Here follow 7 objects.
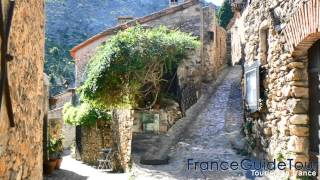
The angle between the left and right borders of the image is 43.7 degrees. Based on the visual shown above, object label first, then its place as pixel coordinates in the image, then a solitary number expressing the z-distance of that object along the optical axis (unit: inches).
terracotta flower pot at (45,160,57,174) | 422.1
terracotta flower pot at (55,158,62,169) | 459.8
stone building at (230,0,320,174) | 218.7
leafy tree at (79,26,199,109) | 376.2
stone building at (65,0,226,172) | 486.5
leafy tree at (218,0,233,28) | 1125.1
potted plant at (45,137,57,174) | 424.2
